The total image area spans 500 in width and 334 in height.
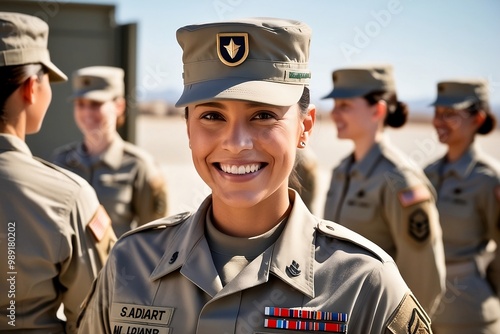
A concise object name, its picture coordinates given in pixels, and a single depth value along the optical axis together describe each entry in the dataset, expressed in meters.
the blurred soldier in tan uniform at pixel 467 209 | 4.89
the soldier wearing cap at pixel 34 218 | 2.76
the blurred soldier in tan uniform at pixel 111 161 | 5.53
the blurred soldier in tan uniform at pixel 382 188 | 4.21
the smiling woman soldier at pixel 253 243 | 1.95
